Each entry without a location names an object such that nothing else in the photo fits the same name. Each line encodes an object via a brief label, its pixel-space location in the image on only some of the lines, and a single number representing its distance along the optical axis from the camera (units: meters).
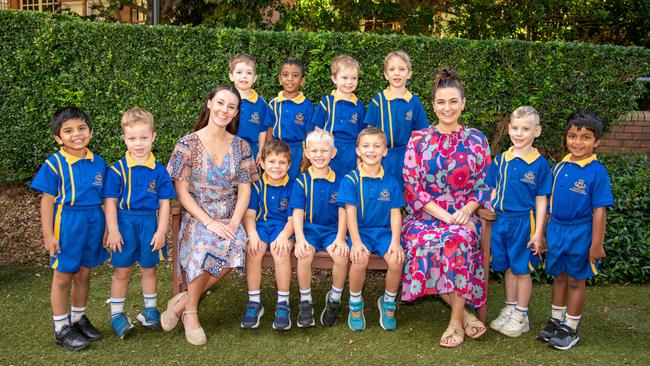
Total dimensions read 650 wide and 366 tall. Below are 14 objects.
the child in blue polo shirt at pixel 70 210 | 3.70
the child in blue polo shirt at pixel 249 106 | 4.89
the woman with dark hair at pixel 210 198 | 3.98
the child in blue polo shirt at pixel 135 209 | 3.88
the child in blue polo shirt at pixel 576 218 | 3.84
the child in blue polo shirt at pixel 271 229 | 4.13
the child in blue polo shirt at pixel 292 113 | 5.08
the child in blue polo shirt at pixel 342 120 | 4.95
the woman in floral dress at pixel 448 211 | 3.95
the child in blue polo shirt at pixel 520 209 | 4.02
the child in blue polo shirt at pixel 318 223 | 4.12
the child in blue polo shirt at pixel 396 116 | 4.85
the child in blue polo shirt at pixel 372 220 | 4.08
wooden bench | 4.10
